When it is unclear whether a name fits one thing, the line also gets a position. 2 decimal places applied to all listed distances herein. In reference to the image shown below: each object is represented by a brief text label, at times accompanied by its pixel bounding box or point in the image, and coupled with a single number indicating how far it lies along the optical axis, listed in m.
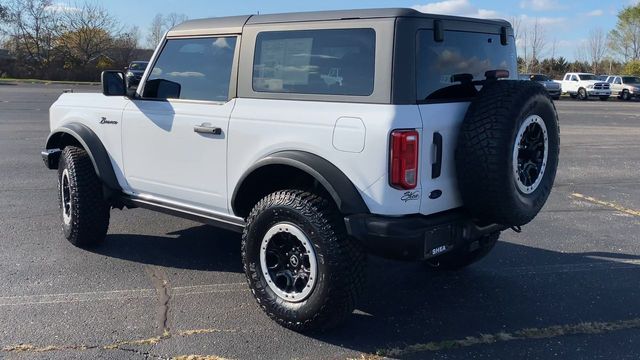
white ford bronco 3.54
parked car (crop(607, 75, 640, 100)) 43.19
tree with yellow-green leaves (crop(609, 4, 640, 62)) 66.19
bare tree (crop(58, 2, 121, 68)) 52.81
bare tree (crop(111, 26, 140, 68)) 54.48
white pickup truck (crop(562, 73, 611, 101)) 42.34
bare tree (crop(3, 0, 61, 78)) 52.25
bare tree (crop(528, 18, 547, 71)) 63.88
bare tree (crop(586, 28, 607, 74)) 69.38
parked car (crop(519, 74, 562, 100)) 40.78
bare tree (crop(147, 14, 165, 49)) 63.92
